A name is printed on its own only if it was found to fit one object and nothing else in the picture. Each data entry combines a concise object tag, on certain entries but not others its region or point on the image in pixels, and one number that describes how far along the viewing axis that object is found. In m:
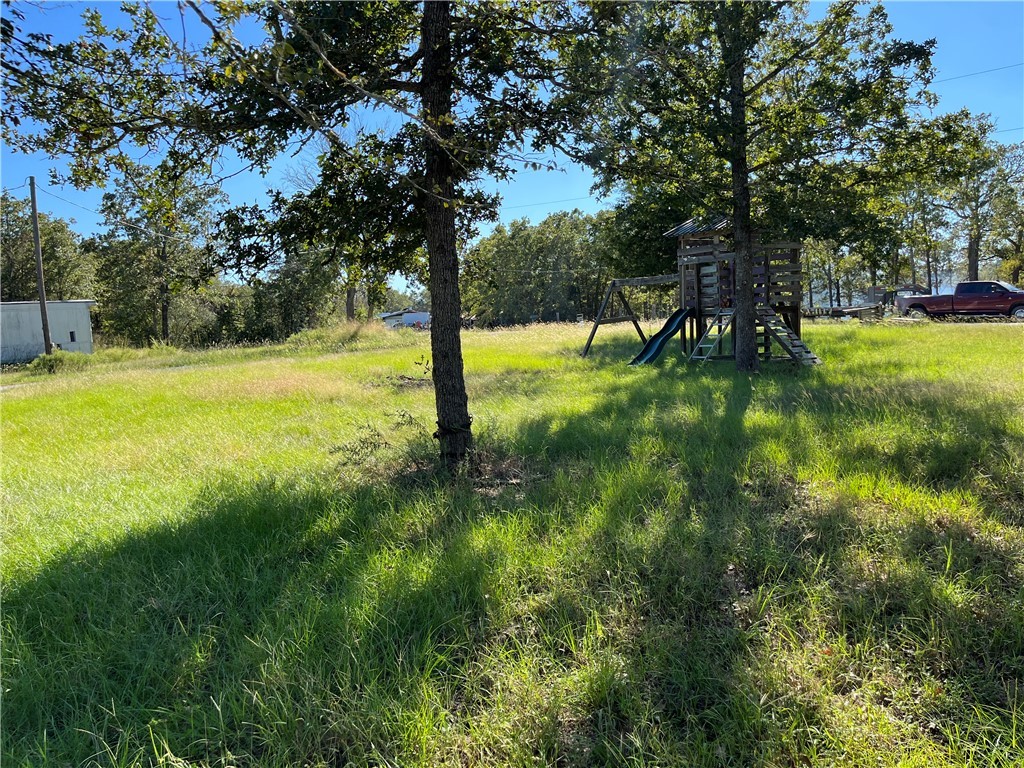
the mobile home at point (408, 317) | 74.75
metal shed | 30.47
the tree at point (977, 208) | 34.78
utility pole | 22.63
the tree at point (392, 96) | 3.81
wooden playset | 12.05
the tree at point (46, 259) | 38.44
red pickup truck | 23.33
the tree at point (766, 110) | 7.20
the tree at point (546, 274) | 56.25
